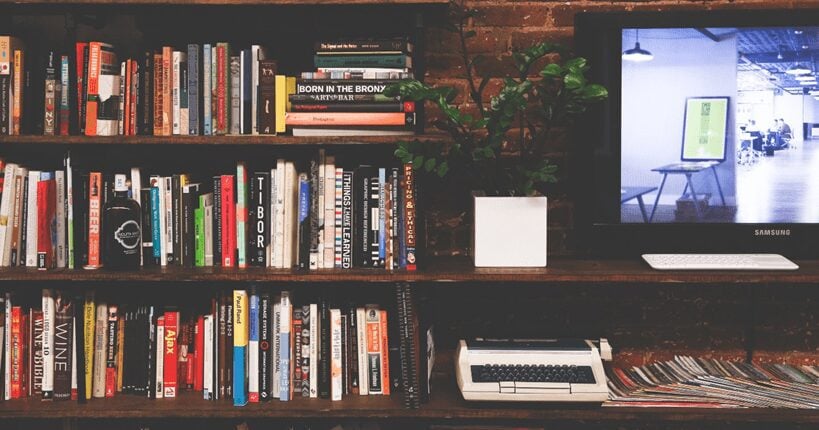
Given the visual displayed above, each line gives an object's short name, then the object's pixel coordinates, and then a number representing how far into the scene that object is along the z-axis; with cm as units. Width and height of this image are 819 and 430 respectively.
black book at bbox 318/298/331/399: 217
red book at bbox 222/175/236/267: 214
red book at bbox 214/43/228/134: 213
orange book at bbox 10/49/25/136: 214
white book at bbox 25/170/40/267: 215
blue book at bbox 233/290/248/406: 212
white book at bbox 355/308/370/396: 217
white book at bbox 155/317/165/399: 217
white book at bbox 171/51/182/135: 213
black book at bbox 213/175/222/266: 216
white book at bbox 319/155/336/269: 212
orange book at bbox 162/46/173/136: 214
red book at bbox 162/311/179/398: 217
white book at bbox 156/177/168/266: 217
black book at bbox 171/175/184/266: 216
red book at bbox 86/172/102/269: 214
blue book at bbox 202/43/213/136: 214
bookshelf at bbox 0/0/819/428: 204
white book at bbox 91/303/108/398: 217
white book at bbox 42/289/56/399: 215
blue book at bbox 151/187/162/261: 216
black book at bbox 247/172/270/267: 214
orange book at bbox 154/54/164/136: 215
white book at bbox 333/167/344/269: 212
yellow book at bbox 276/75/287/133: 213
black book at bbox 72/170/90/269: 211
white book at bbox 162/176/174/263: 217
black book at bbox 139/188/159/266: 217
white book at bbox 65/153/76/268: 210
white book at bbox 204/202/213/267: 217
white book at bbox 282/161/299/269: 213
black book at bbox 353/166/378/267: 213
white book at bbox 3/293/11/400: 217
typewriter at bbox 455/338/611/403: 205
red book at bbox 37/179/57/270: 213
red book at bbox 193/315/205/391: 218
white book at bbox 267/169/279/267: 213
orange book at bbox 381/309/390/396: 217
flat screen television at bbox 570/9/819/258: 217
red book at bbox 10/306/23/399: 216
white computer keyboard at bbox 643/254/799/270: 207
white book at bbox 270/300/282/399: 215
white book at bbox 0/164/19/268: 214
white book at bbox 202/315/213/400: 216
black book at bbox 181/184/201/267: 216
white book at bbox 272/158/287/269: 213
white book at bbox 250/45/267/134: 213
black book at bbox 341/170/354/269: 213
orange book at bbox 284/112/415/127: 207
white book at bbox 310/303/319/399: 216
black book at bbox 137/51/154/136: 214
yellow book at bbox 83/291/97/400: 215
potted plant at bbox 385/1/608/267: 202
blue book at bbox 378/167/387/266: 212
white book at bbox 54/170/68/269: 214
